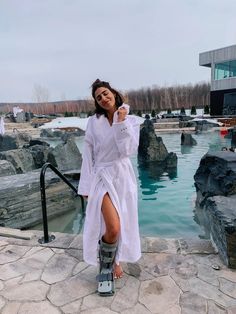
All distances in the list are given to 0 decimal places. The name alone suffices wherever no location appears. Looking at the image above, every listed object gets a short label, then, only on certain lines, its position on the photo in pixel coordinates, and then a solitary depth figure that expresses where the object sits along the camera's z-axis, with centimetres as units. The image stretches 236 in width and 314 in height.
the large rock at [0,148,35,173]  681
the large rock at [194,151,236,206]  389
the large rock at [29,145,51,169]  786
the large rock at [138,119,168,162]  907
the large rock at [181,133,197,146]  1238
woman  185
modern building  2333
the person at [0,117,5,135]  1267
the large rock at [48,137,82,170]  717
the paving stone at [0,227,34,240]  279
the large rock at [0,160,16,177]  550
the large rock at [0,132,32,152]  1150
